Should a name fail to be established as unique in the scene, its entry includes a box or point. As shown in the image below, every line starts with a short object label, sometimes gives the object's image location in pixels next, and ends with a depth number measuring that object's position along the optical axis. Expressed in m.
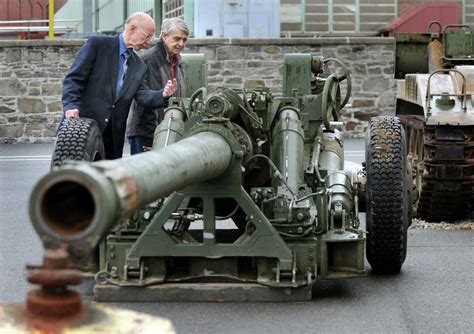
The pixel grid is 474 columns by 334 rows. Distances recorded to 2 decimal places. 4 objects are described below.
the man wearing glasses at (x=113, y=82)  12.28
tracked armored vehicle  15.63
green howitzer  10.27
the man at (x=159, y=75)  12.97
